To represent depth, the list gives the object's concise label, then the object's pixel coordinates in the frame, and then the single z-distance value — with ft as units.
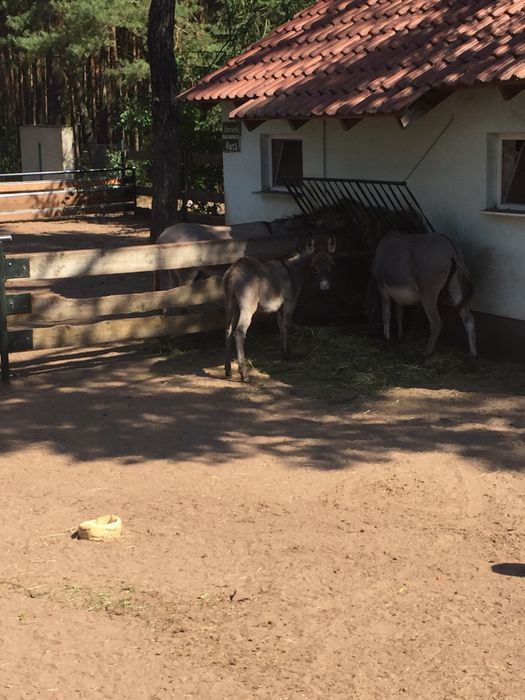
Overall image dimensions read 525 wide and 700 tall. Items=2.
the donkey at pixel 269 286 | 31.96
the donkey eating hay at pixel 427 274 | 32.53
